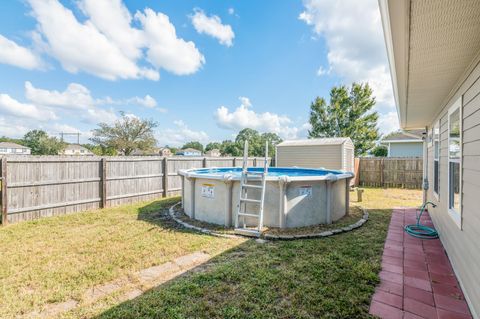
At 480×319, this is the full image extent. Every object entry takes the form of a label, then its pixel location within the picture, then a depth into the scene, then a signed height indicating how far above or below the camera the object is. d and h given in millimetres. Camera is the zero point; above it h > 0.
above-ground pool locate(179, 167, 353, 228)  4711 -856
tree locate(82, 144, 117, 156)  31377 +1180
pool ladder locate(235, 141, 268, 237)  4516 -909
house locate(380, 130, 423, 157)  18042 +1304
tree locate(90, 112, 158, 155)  30812 +3364
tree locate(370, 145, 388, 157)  24391 +1013
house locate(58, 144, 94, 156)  56284 +2397
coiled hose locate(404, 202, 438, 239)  4516 -1472
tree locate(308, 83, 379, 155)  21422 +4391
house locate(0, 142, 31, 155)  52594 +2255
